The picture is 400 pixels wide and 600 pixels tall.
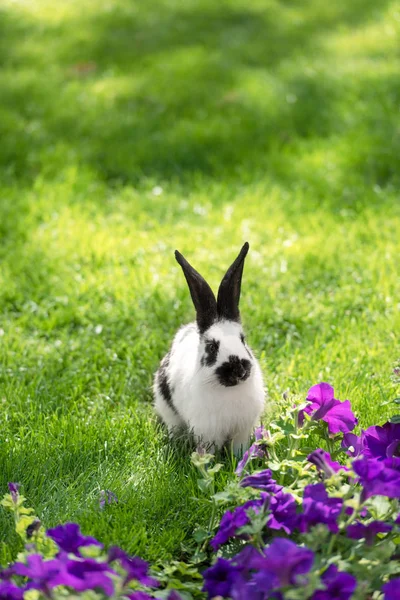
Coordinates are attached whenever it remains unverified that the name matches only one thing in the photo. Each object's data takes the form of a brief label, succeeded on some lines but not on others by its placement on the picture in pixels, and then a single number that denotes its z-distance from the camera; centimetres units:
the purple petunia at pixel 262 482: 504
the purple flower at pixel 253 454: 539
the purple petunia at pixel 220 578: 437
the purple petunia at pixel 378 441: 544
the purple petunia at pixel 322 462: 478
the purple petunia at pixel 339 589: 407
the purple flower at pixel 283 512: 477
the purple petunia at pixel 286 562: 393
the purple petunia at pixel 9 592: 412
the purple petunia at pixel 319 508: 454
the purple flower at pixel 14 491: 481
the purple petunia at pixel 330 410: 565
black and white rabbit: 629
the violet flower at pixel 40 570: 391
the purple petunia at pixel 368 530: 444
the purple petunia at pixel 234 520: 468
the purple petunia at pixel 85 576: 388
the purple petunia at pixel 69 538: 448
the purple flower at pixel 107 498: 571
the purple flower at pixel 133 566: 399
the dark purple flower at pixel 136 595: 423
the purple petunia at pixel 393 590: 387
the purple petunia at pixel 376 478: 438
